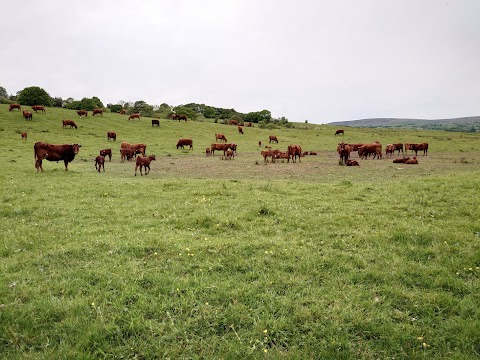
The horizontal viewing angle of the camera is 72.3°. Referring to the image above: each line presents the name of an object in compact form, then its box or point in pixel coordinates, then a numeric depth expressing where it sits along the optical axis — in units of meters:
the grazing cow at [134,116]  56.90
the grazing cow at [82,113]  53.72
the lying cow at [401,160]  27.94
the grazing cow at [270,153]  28.86
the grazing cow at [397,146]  37.47
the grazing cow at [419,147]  36.50
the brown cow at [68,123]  45.68
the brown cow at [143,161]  20.98
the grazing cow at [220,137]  47.25
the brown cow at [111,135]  41.31
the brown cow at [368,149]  32.53
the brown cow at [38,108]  51.72
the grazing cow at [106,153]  28.33
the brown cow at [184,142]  39.50
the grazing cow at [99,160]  21.80
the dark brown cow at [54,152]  19.88
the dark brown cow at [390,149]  36.52
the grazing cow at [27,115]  46.55
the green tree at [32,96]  59.25
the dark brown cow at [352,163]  26.11
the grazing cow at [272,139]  49.98
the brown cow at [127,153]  28.81
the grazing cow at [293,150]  29.21
